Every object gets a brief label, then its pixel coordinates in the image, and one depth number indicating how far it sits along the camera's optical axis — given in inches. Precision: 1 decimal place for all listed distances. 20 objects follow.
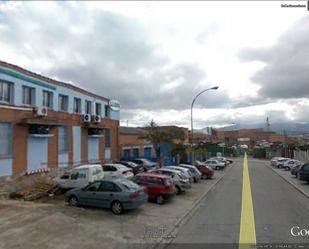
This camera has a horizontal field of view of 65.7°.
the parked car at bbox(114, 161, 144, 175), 747.0
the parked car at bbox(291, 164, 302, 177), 880.5
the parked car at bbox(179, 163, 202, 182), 748.5
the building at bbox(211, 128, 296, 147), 3341.2
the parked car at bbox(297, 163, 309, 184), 730.4
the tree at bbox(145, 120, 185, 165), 954.7
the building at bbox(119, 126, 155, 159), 1074.9
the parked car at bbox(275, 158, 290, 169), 1302.0
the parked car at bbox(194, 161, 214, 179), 862.5
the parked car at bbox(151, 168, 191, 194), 549.1
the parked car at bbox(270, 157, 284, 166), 1401.0
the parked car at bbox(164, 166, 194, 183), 632.9
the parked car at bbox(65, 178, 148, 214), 377.7
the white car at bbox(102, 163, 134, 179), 616.6
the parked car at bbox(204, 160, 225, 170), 1194.5
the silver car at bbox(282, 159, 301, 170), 1175.3
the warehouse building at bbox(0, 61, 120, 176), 553.8
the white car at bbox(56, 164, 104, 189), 516.2
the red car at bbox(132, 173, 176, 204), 462.7
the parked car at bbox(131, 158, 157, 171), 786.9
